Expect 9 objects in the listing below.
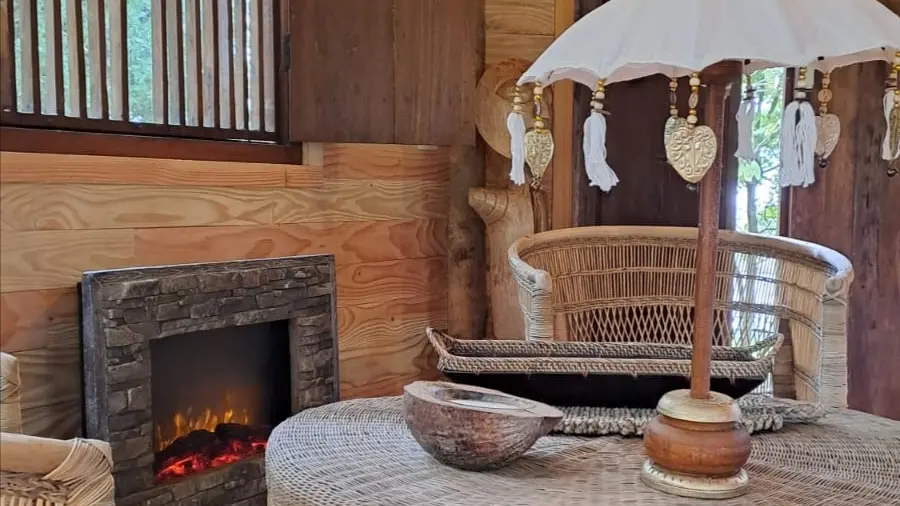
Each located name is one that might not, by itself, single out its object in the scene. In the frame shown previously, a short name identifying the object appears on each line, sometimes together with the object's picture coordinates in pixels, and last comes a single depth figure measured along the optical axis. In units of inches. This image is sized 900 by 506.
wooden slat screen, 55.7
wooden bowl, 39.8
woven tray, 46.0
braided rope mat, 46.5
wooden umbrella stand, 38.3
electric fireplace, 60.0
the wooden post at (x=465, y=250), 99.8
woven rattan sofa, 75.4
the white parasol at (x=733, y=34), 34.8
